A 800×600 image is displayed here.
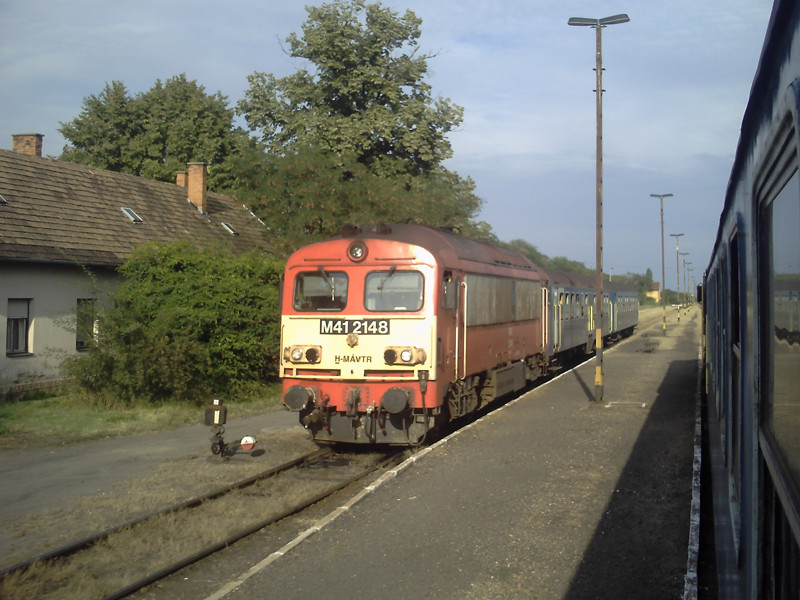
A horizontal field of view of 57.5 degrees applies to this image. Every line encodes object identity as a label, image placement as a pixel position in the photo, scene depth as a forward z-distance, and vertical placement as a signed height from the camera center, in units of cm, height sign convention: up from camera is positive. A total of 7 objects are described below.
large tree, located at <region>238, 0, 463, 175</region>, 2862 +924
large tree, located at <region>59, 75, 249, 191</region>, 3669 +980
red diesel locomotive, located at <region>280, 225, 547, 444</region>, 1026 -17
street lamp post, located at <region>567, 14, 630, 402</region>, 1538 +396
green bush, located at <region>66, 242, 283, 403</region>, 1461 -18
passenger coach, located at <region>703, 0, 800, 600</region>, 181 -1
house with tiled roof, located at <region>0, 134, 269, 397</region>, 1602 +198
